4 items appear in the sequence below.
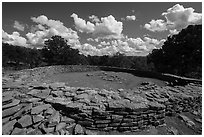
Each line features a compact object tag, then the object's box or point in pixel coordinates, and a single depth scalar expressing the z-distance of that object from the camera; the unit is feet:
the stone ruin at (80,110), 9.47
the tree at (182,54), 49.79
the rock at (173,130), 11.40
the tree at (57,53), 89.35
